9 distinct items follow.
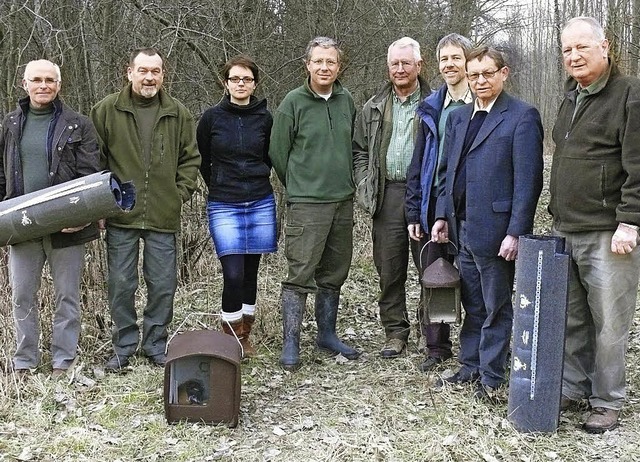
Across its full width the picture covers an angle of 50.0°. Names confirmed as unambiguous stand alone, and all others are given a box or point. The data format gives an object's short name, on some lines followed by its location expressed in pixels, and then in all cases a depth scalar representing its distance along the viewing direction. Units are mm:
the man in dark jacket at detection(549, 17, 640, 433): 3604
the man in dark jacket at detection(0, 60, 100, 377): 4418
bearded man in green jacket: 4711
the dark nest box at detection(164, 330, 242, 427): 4000
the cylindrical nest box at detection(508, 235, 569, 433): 3744
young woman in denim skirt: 4848
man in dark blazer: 4043
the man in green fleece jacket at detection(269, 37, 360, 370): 4867
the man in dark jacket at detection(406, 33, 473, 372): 4637
